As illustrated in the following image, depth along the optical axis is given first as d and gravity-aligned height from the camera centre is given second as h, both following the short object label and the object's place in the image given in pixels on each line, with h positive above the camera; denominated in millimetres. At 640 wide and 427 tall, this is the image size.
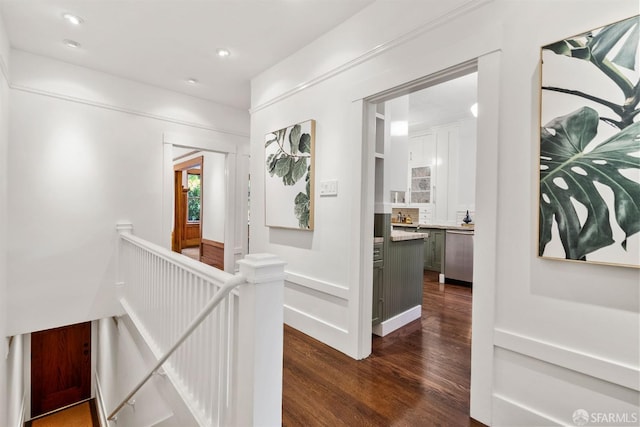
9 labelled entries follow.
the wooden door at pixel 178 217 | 7496 -282
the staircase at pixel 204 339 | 1199 -728
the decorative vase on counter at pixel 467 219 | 5348 -164
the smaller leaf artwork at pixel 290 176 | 2779 +318
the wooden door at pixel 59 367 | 4234 -2401
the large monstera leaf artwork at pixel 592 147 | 1202 +285
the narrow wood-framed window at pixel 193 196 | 8883 +325
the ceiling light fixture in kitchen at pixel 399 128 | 3146 +873
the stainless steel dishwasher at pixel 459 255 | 4688 -738
